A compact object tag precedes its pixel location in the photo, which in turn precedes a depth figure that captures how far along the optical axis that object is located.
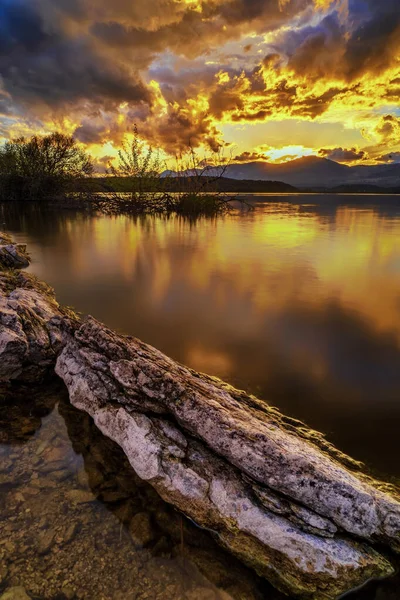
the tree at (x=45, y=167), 38.66
